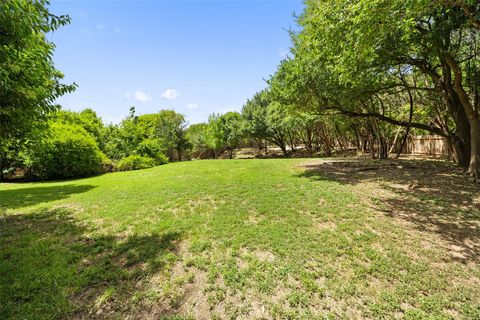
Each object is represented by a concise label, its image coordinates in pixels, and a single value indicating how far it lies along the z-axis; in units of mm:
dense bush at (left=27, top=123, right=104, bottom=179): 12391
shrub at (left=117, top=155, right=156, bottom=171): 16741
